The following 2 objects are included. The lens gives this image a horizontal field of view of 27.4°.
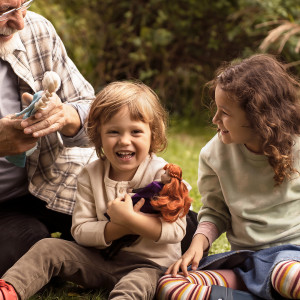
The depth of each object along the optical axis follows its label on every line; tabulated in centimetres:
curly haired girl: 222
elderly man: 260
